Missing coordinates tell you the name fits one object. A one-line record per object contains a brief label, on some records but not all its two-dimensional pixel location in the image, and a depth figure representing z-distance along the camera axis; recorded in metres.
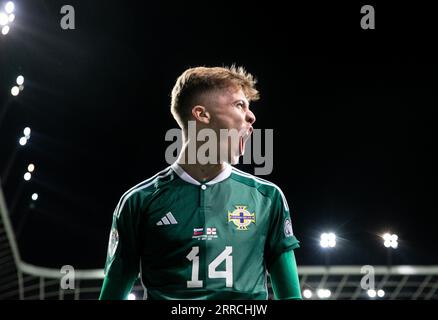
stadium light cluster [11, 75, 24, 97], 9.22
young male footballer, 2.46
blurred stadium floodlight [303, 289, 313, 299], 11.30
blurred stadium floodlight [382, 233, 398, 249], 12.06
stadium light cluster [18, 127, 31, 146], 10.54
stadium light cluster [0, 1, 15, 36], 7.48
